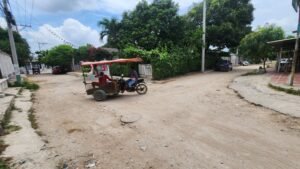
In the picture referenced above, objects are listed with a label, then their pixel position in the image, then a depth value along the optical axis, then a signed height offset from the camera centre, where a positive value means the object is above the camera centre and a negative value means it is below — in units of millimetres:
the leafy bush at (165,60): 15703 -14
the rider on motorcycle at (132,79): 9502 -855
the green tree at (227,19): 21000 +4370
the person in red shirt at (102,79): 9070 -755
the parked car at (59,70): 31828 -779
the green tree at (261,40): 16188 +1368
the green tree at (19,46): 30328 +3482
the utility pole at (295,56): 8969 -124
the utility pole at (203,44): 18378 +1424
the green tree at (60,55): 30781 +1573
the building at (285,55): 17158 +26
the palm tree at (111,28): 20984 +3789
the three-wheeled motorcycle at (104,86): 8789 -1081
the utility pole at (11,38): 13344 +2081
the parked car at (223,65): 21859 -868
